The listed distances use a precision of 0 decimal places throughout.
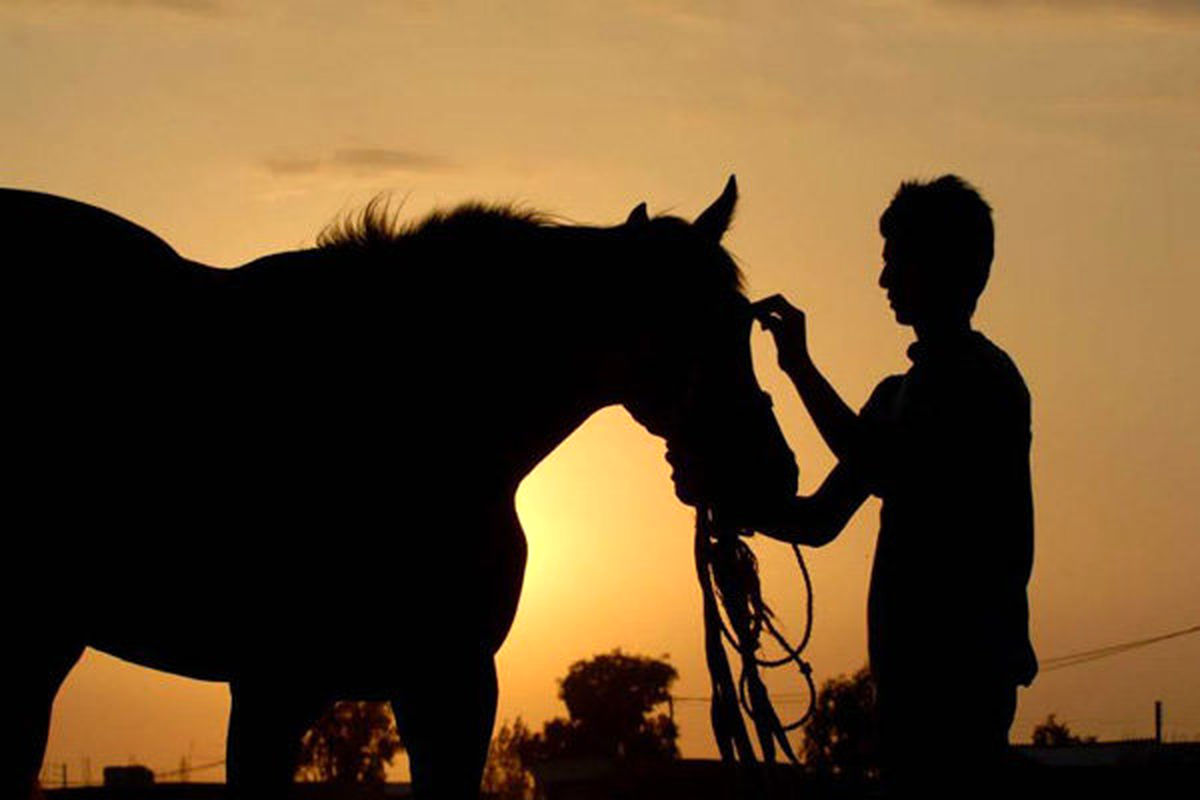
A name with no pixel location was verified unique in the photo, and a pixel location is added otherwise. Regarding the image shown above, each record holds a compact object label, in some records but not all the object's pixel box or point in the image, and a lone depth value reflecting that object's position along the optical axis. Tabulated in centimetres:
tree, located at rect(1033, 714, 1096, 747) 11838
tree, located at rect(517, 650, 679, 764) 11938
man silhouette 570
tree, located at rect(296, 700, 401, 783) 10362
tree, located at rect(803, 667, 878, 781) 8581
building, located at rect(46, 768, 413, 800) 4693
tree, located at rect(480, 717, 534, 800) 12612
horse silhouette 723
